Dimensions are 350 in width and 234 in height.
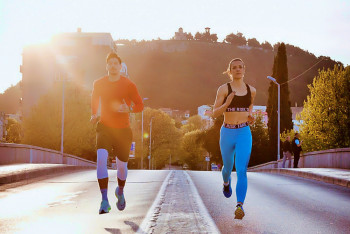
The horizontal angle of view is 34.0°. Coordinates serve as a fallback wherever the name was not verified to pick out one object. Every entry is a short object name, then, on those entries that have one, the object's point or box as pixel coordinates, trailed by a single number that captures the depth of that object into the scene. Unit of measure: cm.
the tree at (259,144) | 6374
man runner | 703
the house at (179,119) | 18301
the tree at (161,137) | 9975
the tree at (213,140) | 6970
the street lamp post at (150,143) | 9121
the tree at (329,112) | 4041
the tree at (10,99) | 18025
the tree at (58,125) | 5881
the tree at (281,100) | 6056
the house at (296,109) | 14218
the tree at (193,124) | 13925
